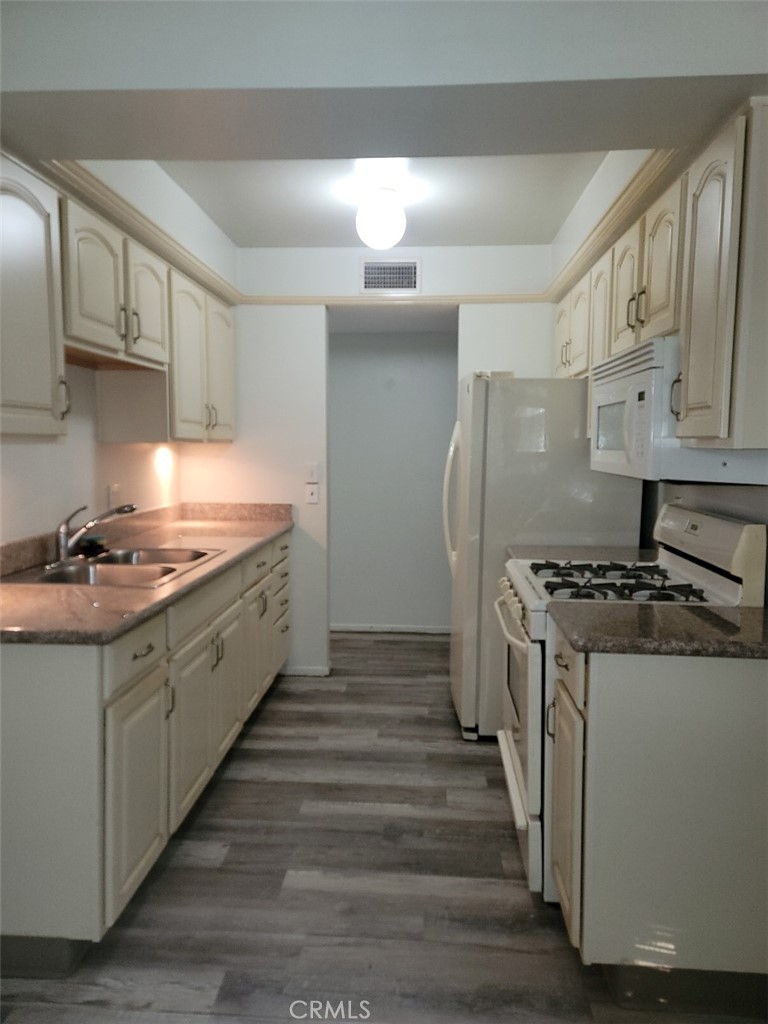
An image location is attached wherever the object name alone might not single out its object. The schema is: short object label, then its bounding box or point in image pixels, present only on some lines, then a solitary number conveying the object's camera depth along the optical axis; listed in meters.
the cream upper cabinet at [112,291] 2.13
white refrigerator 3.05
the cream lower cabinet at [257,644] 3.00
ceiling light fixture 2.84
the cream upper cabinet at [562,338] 3.47
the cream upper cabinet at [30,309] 1.84
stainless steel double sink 2.32
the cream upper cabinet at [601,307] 2.69
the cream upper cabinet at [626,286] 2.36
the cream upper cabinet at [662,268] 2.00
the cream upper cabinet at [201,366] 3.02
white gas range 1.93
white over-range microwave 1.96
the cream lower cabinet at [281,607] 3.56
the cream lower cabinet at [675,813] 1.57
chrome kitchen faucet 2.53
